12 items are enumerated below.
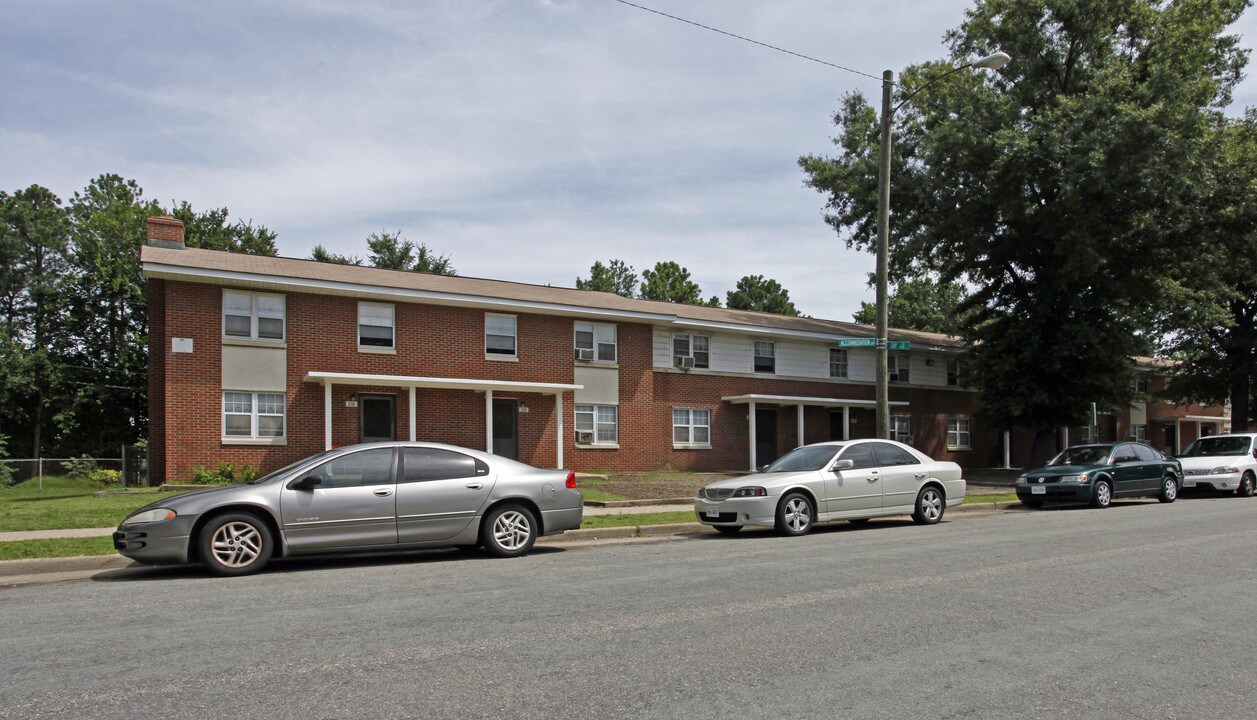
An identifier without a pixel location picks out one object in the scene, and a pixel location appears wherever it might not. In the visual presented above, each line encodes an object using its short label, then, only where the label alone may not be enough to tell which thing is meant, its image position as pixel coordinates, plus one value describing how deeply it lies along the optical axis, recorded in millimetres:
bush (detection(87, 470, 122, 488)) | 25275
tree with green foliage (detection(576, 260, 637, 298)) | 70625
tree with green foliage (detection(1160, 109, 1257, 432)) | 28000
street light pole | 17875
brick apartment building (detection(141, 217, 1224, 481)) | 22500
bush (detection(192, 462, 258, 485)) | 21578
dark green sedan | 18609
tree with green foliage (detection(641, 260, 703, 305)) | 69312
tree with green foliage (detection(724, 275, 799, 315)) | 78000
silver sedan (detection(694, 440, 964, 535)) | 13391
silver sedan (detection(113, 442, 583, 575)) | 9562
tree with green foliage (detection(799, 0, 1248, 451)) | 26859
